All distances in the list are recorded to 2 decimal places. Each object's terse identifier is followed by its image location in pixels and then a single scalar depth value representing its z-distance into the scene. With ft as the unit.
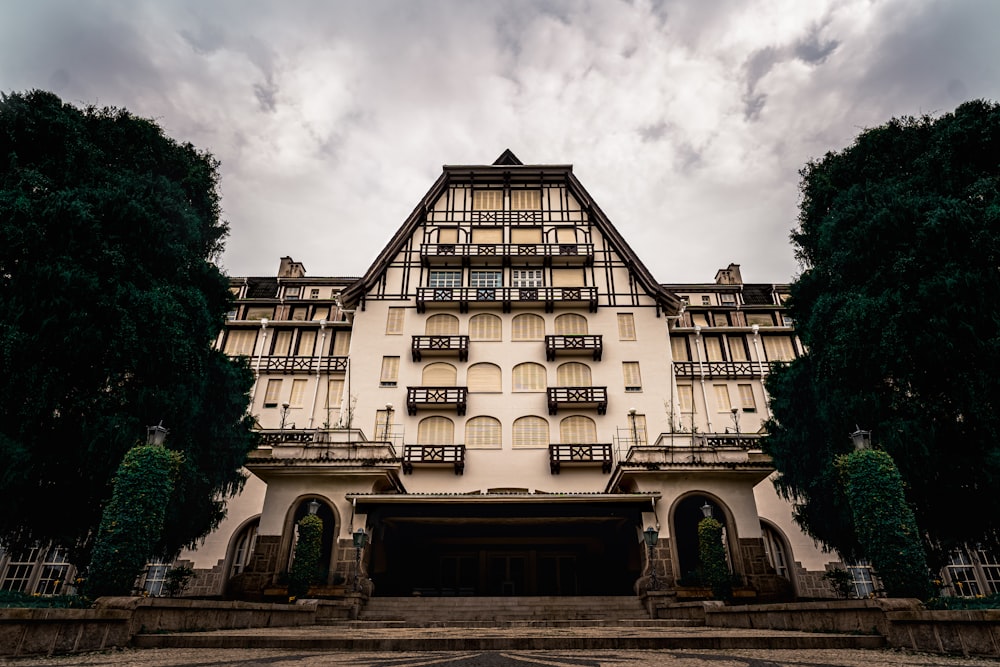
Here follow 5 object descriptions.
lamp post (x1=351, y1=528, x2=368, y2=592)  58.40
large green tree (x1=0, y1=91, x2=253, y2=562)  41.27
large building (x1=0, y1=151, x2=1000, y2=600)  66.28
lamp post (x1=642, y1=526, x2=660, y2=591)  59.69
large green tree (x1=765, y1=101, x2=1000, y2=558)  42.50
